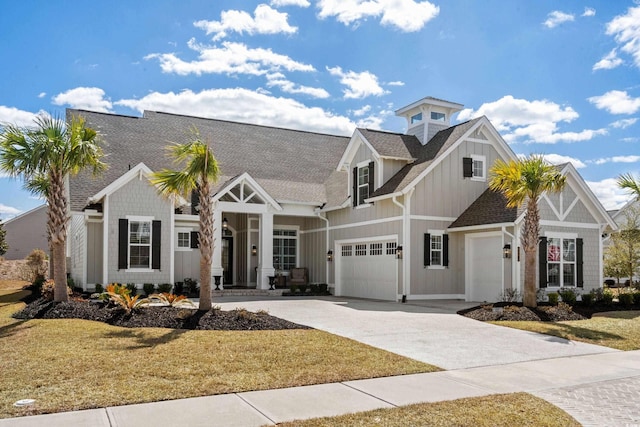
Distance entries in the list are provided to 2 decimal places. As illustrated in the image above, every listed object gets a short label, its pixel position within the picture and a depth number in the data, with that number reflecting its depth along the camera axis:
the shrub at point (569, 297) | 18.02
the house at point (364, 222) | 20.14
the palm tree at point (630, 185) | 19.50
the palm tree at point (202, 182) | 13.73
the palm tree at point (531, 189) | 16.05
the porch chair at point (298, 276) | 24.81
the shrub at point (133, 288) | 19.84
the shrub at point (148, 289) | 20.30
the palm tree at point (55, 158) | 14.38
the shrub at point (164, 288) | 20.47
